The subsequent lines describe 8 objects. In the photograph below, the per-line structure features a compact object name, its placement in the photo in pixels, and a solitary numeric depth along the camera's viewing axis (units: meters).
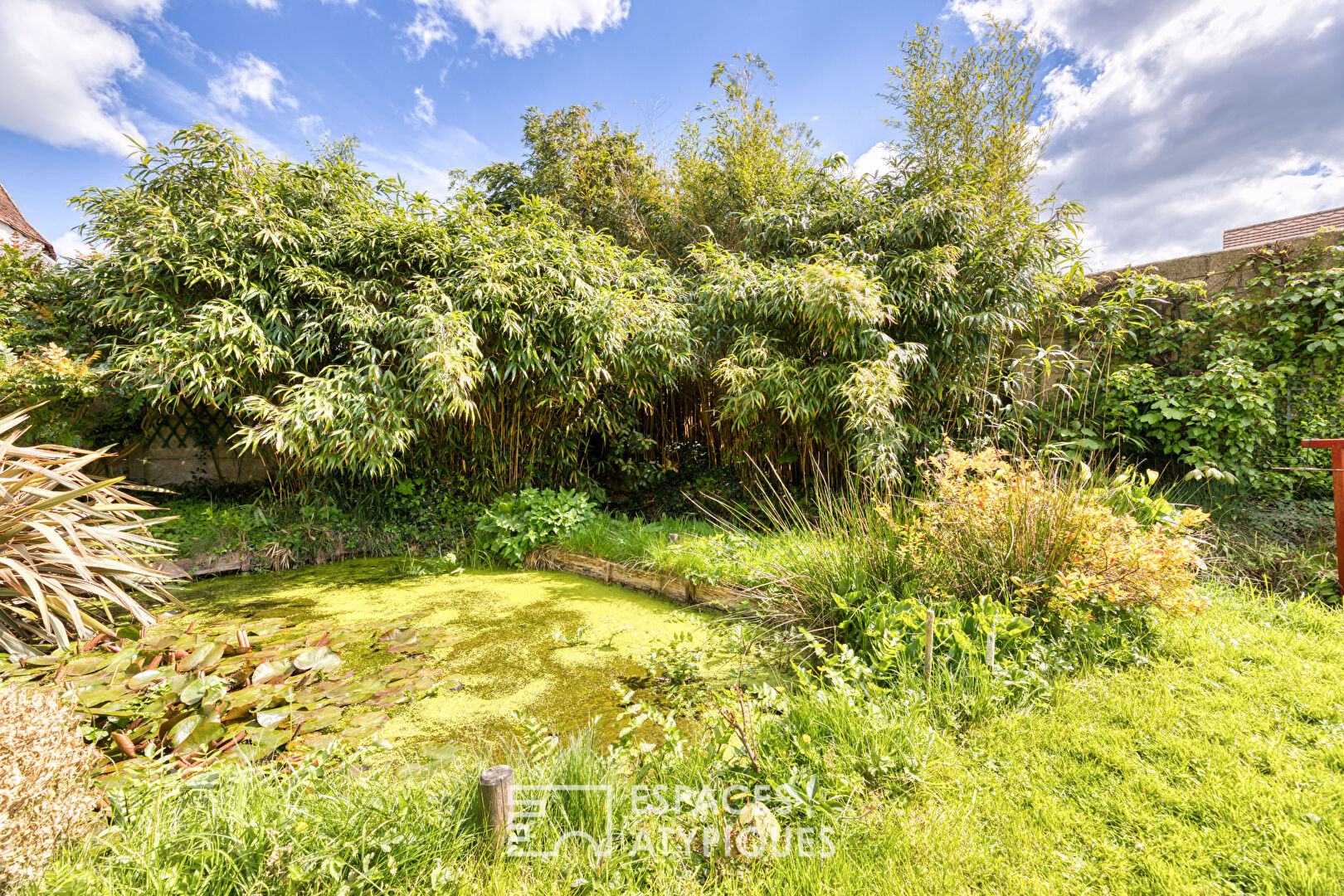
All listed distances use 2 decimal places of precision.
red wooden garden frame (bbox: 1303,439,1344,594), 2.49
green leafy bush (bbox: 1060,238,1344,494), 3.21
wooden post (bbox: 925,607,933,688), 1.61
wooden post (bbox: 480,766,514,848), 1.08
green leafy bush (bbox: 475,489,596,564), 3.81
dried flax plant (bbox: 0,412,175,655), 2.10
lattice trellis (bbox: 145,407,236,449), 4.57
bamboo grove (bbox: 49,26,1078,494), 3.38
